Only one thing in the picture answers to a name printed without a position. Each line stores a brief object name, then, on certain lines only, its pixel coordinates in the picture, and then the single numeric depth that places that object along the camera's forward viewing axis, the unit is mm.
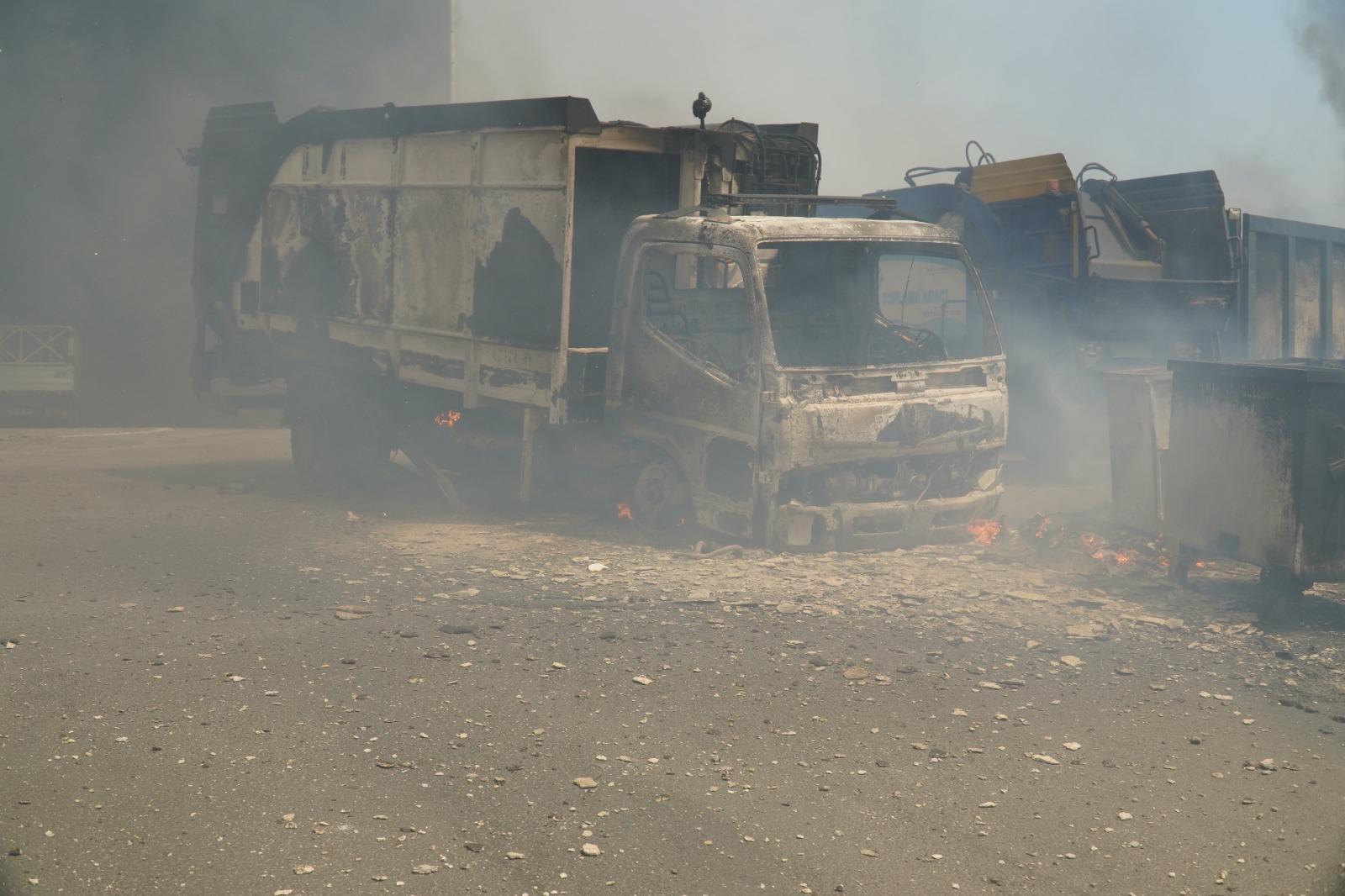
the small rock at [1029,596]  6656
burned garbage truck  7441
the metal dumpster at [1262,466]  6109
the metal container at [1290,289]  12008
